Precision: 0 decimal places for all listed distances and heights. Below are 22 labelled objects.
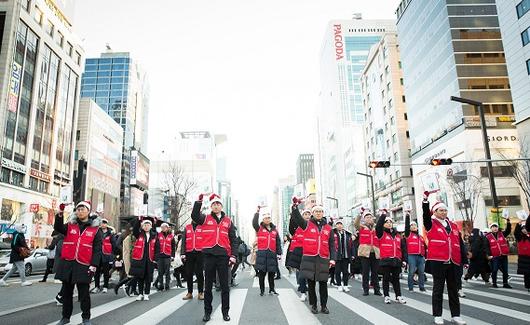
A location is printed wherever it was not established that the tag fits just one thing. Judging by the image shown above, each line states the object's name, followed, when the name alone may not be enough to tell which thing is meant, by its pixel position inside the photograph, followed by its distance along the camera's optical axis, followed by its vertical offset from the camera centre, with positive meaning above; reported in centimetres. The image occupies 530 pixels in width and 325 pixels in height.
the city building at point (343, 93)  8906 +3551
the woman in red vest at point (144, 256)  912 -36
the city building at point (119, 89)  10381 +4110
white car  1744 -90
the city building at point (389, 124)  5328 +1607
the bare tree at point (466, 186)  3245 +385
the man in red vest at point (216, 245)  617 -12
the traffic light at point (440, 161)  1700 +304
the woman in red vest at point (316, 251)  692 -26
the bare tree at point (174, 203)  3918 +377
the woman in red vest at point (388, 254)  837 -43
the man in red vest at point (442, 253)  594 -32
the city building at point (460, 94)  3719 +1443
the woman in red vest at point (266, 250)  991 -33
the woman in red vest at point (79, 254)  585 -20
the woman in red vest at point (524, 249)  968 -45
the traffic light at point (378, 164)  1877 +334
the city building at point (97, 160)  5936 +1325
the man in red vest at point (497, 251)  1100 -54
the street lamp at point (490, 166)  1703 +280
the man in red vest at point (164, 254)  1101 -40
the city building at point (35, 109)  3984 +1528
